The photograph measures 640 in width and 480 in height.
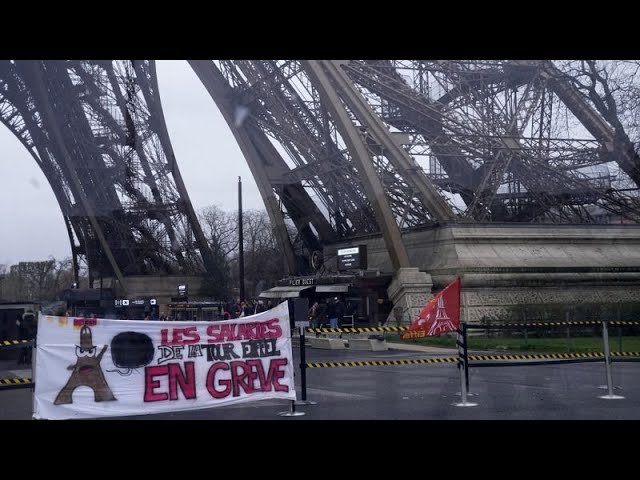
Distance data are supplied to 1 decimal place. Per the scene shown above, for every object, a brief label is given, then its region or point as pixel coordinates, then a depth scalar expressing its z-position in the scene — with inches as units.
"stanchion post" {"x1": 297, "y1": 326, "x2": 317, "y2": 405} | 510.6
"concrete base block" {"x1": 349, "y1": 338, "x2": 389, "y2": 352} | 993.5
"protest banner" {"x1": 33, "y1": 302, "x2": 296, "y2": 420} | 398.3
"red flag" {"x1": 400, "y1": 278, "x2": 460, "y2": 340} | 525.7
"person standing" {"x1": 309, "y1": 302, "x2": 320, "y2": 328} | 1221.0
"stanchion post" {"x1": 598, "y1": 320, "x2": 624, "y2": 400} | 542.9
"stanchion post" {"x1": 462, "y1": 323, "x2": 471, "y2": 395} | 528.3
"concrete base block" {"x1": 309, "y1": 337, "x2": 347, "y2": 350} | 1010.7
